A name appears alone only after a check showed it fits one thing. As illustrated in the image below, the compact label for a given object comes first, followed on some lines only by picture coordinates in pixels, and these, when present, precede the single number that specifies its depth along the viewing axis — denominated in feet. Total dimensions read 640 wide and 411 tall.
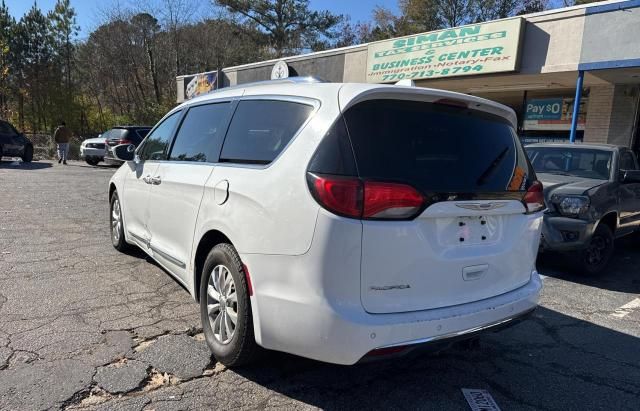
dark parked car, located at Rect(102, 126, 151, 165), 57.21
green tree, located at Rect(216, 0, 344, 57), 119.65
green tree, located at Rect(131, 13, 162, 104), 103.35
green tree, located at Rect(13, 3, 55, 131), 93.91
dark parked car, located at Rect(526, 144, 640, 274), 18.47
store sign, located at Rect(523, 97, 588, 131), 43.29
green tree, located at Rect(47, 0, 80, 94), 96.17
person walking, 64.18
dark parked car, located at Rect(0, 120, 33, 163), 59.67
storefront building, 33.50
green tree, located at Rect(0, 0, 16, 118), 89.80
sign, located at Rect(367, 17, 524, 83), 37.93
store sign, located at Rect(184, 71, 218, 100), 72.54
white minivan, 8.11
